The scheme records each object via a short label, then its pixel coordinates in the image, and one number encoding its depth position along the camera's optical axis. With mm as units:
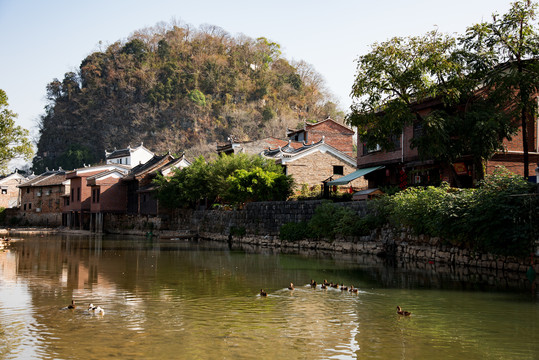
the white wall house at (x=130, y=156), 69438
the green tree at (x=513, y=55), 19844
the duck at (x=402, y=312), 10148
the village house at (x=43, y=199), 63844
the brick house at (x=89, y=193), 53562
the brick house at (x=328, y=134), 50750
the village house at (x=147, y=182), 48594
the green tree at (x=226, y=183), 35653
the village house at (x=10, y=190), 73312
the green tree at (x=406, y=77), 21812
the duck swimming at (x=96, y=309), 10086
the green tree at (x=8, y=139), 36156
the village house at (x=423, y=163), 24406
